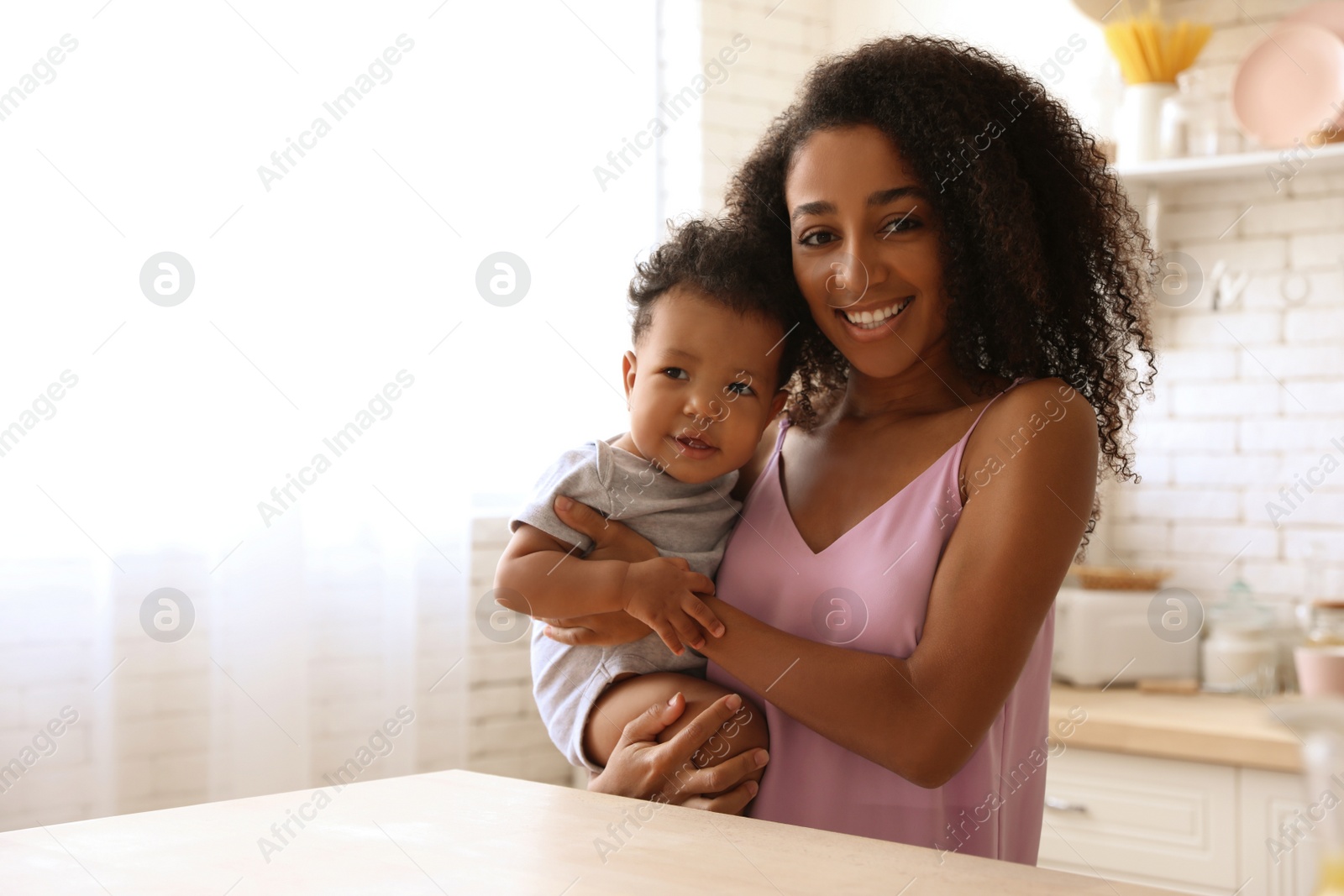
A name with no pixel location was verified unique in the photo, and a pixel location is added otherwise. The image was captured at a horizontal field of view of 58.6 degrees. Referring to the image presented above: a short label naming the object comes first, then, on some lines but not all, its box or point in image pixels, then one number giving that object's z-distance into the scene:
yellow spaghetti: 3.01
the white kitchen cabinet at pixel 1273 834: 2.38
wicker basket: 3.07
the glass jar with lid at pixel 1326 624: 2.79
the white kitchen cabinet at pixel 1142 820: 2.49
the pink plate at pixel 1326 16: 2.82
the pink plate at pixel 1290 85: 2.79
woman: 1.26
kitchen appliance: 3.01
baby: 1.48
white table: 0.85
